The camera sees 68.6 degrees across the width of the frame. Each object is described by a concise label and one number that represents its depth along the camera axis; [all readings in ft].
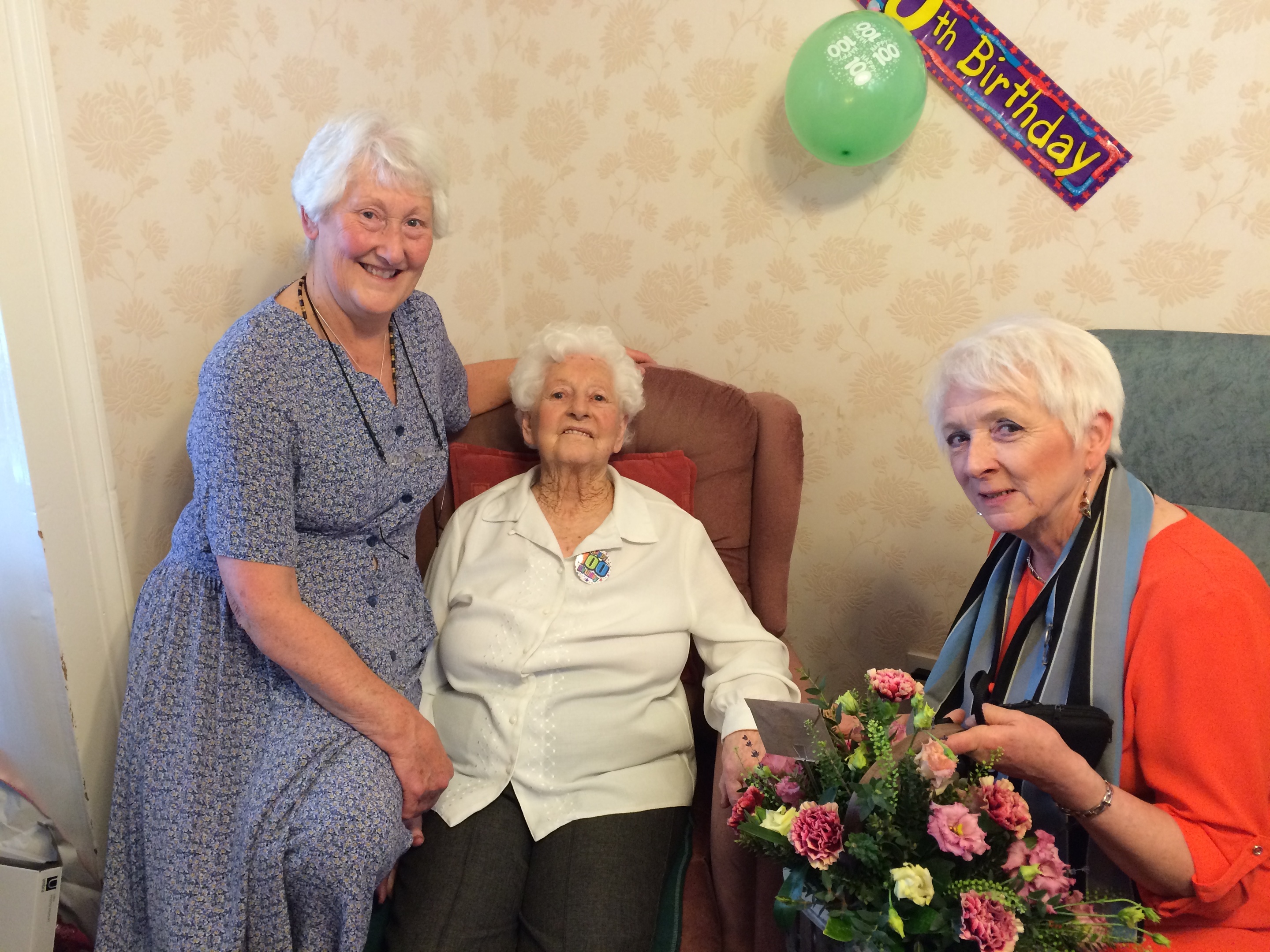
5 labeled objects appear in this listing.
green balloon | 5.97
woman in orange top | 3.64
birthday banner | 6.07
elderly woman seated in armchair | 4.76
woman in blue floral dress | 4.53
